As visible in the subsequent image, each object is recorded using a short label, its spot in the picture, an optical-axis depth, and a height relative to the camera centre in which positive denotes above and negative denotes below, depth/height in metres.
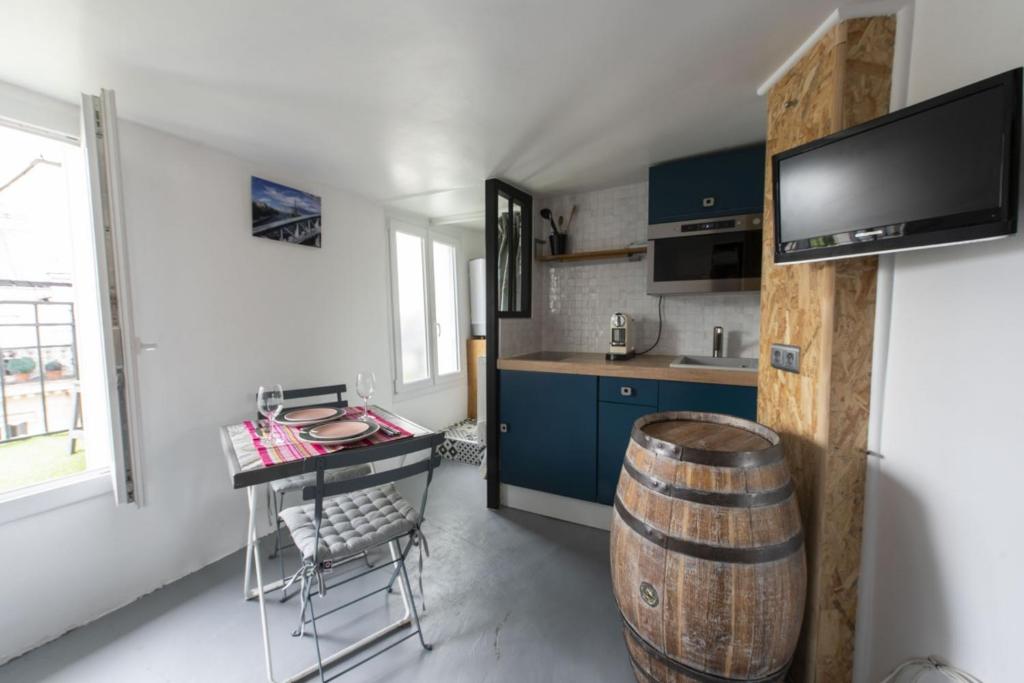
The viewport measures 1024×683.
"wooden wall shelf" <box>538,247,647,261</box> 2.52 +0.45
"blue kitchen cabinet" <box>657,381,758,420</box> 1.84 -0.42
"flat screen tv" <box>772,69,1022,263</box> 0.76 +0.34
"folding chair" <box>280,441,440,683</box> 1.30 -0.82
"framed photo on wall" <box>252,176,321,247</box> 2.18 +0.66
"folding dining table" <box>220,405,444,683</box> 1.24 -0.50
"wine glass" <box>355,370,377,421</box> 1.93 -0.34
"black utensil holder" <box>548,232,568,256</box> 2.79 +0.57
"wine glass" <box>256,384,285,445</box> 1.72 -0.40
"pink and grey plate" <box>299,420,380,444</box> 1.48 -0.48
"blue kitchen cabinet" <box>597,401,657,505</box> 2.14 -0.72
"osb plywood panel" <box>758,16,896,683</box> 1.11 -0.20
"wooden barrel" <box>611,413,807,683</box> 0.95 -0.65
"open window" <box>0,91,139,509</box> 1.34 +0.02
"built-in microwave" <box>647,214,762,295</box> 2.07 +0.36
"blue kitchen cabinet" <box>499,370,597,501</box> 2.28 -0.73
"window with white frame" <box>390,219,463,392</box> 3.26 +0.13
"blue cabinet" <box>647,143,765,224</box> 2.02 +0.75
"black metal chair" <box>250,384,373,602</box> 1.85 -0.82
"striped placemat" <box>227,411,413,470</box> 1.33 -0.49
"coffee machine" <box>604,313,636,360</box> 2.42 -0.14
